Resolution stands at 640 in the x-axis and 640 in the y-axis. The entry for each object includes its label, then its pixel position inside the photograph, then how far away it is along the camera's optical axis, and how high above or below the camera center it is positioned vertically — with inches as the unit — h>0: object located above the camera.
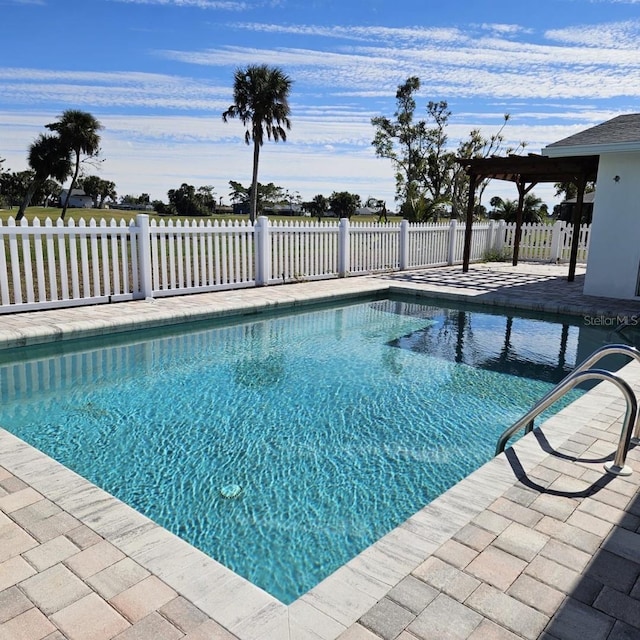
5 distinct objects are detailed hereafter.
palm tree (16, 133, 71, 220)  1234.0 +109.5
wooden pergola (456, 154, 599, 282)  468.4 +45.5
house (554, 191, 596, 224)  843.2 +17.5
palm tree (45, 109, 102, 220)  1198.9 +170.9
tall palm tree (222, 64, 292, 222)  1066.1 +220.7
